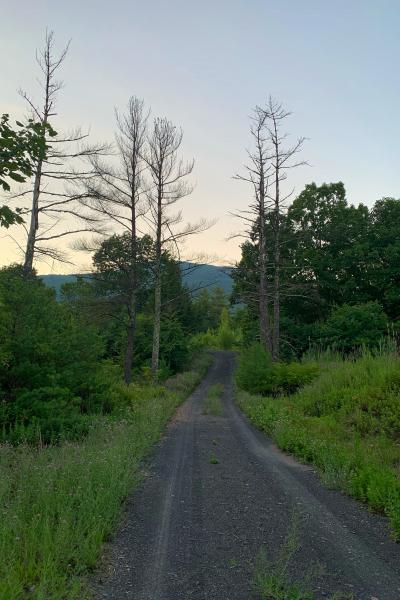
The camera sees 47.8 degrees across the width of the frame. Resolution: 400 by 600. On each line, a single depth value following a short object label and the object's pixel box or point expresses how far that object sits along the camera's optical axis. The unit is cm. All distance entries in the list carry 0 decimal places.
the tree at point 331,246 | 3716
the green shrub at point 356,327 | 3019
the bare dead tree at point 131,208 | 2220
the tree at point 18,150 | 421
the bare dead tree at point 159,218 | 2509
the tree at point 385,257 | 3519
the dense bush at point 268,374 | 1923
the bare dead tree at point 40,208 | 1560
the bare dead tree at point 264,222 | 2483
